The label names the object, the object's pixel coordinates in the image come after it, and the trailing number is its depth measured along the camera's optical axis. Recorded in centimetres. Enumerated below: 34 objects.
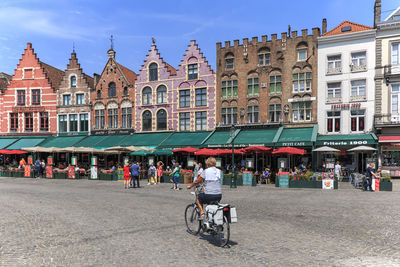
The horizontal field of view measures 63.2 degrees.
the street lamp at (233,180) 1900
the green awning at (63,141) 3344
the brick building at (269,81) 2728
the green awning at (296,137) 2445
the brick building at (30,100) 3694
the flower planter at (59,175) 2642
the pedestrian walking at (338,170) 2229
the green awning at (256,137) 2581
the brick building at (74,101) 3556
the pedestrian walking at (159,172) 2241
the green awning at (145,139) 3016
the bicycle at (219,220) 652
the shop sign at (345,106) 2559
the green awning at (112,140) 3159
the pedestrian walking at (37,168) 2680
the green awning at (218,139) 2683
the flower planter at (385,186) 1694
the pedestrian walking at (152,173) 2161
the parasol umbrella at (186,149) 2530
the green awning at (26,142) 3444
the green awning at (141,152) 2605
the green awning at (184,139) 2818
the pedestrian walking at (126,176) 1869
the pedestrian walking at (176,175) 1806
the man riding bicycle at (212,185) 684
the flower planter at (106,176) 2497
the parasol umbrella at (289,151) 2139
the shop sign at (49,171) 2688
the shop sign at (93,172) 2536
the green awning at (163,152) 2663
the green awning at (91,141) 3227
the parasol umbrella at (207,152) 2405
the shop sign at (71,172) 2609
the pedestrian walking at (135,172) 1908
